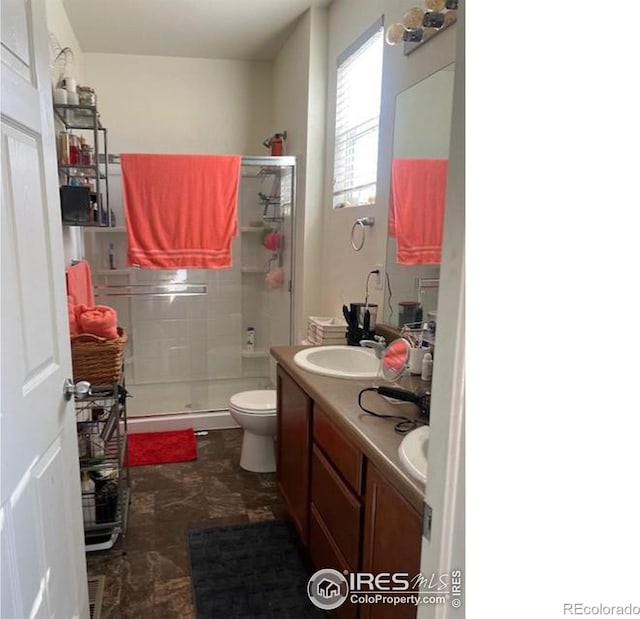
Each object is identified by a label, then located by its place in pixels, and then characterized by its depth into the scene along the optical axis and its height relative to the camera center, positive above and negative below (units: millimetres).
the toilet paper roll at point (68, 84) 2194 +814
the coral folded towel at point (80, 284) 2121 -169
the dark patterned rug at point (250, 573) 1696 -1331
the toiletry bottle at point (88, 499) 1995 -1097
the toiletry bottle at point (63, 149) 2184 +495
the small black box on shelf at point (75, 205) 2131 +219
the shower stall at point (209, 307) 3373 -445
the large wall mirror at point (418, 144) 1821 +479
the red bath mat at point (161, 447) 2834 -1295
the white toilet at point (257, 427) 2588 -1020
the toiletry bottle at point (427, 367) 1710 -429
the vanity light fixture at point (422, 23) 1694 +903
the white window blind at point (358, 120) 2362 +748
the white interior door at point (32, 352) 924 -241
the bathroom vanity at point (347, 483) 1094 -698
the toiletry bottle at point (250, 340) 3757 -729
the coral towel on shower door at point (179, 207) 2840 +284
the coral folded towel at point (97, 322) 1863 -294
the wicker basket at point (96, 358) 1848 -446
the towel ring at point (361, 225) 2395 +154
